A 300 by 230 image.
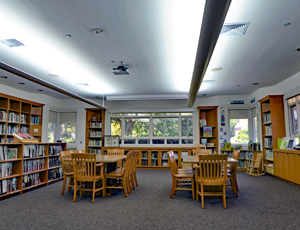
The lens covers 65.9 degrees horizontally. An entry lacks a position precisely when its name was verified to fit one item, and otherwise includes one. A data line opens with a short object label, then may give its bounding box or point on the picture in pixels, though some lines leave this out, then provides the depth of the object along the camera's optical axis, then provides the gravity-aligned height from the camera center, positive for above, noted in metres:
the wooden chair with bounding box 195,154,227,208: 4.02 -0.65
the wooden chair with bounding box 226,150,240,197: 4.81 -0.87
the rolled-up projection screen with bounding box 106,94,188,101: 9.27 +1.48
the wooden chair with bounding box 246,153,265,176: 7.94 -1.16
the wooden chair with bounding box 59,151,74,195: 5.12 -0.79
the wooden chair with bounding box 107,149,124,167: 7.26 -0.57
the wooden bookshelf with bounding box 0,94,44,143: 7.52 +0.61
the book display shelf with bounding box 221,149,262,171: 8.92 -0.94
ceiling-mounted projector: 5.54 +1.53
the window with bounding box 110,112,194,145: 10.31 +0.29
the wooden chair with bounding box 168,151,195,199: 4.70 -0.86
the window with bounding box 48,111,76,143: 10.63 +0.37
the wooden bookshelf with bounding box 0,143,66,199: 5.10 -0.81
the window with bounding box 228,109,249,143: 9.66 +0.35
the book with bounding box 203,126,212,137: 9.83 +0.11
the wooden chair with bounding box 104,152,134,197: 4.94 -0.88
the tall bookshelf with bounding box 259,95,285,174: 7.41 +0.30
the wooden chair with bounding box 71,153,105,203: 4.54 -0.69
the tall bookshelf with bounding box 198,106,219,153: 9.71 +0.45
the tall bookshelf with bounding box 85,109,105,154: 10.38 +0.09
